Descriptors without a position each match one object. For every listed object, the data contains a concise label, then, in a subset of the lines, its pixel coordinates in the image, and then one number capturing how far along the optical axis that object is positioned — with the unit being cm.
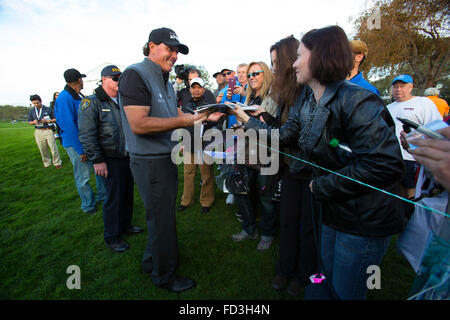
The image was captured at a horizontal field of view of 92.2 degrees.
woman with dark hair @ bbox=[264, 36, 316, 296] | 215
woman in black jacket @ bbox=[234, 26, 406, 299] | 118
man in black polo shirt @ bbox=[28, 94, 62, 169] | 763
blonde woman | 287
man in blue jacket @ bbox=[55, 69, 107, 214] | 418
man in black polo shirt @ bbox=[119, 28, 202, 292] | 193
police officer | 301
